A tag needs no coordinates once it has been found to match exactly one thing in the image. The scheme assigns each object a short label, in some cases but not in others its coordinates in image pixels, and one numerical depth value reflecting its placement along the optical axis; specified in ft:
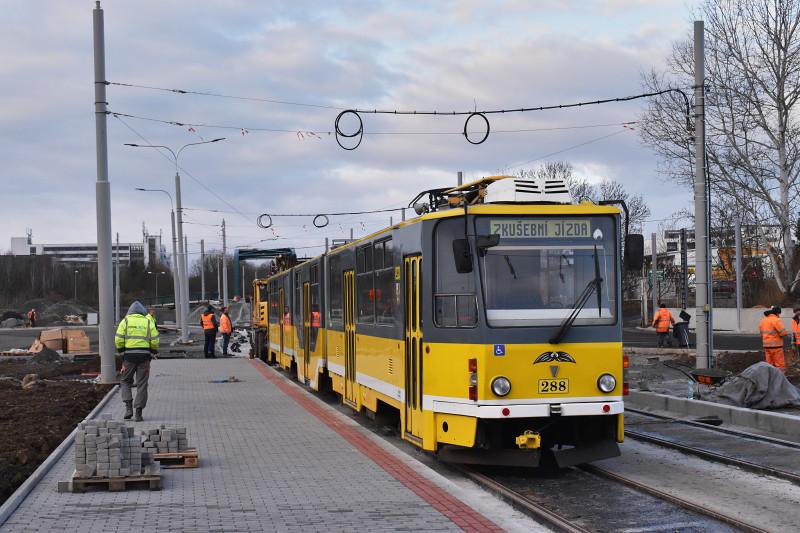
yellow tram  33.37
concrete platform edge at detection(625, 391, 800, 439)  44.75
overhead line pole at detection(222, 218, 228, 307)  200.93
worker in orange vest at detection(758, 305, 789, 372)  66.18
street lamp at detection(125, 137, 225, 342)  149.79
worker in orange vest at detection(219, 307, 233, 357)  119.55
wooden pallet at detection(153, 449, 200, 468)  34.96
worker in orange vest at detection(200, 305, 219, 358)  110.63
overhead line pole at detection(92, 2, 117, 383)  70.18
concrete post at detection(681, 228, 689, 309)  115.96
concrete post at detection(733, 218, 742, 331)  167.04
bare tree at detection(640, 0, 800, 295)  139.74
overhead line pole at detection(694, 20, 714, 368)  62.54
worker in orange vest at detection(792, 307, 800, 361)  81.63
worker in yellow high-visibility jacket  48.75
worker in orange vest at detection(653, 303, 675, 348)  109.81
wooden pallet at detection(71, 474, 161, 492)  29.81
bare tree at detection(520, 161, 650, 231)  237.86
